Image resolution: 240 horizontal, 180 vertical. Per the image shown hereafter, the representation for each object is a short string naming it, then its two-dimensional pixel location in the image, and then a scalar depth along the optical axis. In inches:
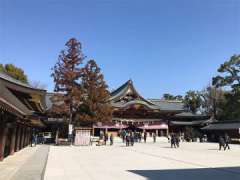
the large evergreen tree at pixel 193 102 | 1687.5
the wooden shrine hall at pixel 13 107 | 277.3
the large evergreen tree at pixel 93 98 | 909.7
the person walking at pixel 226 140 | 699.8
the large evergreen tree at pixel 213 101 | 1549.5
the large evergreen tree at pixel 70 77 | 884.1
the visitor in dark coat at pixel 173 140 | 766.5
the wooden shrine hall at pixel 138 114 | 1356.3
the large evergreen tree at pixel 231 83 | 1207.0
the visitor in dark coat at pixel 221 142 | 686.5
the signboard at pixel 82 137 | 820.6
